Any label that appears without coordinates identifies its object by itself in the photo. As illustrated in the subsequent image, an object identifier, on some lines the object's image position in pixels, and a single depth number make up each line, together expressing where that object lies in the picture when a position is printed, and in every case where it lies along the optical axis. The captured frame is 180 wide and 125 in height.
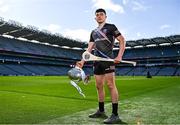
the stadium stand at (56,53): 45.90
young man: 3.61
